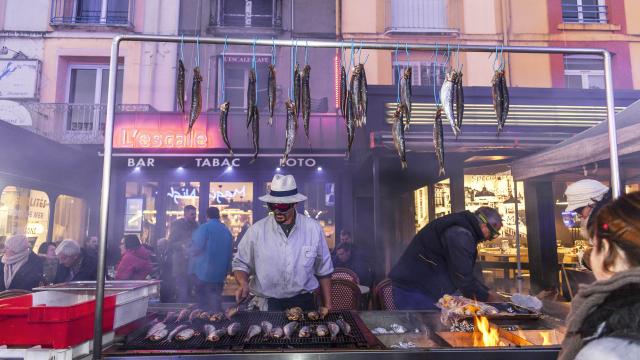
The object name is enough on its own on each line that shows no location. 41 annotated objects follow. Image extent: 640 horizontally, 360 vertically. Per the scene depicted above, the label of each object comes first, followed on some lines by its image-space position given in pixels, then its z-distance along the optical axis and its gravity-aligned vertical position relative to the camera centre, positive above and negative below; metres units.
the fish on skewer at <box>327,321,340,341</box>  2.54 -0.71
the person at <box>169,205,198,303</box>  7.81 -0.69
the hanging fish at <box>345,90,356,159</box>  3.41 +0.98
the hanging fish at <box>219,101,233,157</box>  3.45 +0.99
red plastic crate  2.08 -0.56
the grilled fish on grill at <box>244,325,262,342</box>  2.51 -0.72
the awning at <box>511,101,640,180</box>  4.10 +0.98
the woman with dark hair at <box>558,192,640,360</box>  1.12 -0.22
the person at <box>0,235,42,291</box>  5.30 -0.58
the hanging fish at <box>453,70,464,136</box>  3.49 +1.17
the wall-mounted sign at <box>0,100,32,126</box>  11.84 +3.54
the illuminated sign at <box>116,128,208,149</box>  11.00 +2.53
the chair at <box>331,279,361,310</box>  4.84 -0.88
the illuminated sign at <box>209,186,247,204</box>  11.79 +1.02
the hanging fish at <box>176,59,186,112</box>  3.41 +1.29
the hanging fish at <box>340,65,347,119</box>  3.47 +1.30
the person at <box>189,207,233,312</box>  6.90 -0.59
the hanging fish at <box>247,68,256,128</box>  3.41 +1.22
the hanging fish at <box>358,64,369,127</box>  3.35 +1.13
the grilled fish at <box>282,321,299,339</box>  2.58 -0.72
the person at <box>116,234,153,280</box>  6.43 -0.63
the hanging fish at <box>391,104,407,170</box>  3.44 +0.87
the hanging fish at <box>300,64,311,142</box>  3.34 +1.19
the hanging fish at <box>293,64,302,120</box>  3.30 +1.23
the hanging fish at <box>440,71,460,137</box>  3.31 +1.15
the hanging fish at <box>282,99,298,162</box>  3.49 +0.95
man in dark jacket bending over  3.87 -0.38
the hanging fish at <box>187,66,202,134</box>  3.27 +1.16
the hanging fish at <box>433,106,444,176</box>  3.55 +0.84
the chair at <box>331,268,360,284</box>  5.02 -0.66
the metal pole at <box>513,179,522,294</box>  8.89 -0.88
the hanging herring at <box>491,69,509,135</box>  3.36 +1.16
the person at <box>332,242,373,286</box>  7.39 -0.75
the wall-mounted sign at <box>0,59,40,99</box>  12.14 +4.77
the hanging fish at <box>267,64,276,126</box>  3.22 +1.23
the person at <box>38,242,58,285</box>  7.10 -0.75
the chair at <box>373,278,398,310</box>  4.67 -0.87
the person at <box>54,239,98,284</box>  6.22 -0.65
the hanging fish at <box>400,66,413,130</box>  3.40 +1.22
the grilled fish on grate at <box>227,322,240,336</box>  2.59 -0.72
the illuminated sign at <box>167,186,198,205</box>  11.73 +1.02
